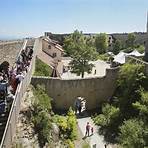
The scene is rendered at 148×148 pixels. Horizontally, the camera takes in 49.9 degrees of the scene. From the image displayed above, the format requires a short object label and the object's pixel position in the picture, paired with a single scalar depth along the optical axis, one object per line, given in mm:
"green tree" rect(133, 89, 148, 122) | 10640
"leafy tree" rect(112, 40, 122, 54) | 37088
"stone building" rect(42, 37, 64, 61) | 23772
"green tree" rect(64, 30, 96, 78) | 22655
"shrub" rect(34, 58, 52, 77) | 15715
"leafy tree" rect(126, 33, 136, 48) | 39532
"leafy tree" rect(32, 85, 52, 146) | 9791
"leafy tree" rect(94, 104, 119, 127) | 12588
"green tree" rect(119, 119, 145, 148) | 8742
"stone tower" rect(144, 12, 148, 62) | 15372
